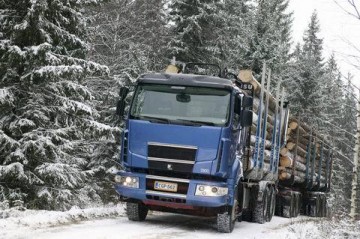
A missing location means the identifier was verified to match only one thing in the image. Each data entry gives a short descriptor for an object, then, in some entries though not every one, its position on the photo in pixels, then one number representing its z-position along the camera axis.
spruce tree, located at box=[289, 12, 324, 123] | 35.34
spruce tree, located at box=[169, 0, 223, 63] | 24.81
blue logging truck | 9.77
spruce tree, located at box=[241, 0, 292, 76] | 27.53
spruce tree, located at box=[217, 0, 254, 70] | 26.84
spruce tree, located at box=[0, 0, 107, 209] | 12.77
